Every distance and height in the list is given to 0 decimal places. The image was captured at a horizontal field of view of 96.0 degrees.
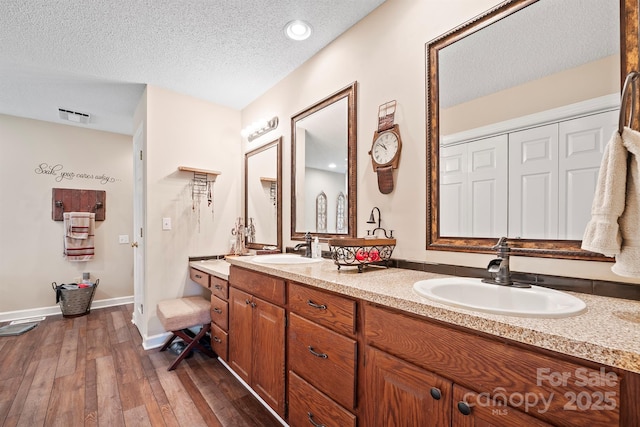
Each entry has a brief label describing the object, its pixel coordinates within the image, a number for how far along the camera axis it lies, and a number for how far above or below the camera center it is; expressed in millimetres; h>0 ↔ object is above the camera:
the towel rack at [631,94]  809 +374
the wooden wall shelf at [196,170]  2900 +419
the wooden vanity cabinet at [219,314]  2244 -840
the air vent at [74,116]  3464 +1174
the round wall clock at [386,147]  1672 +381
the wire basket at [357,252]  1508 -216
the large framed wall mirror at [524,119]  1046 +394
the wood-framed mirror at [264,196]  2718 +157
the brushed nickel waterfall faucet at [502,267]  1133 -220
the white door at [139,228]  3008 -198
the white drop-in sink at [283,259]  1985 -359
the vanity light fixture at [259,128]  2768 +855
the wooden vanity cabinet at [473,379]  623 -445
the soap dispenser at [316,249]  2111 -284
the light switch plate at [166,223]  2850 -127
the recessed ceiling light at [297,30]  1981 +1281
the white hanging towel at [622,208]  769 +10
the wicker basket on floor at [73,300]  3568 -1123
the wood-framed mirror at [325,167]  1979 +339
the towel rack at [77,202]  3801 +123
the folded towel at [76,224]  3758 -178
